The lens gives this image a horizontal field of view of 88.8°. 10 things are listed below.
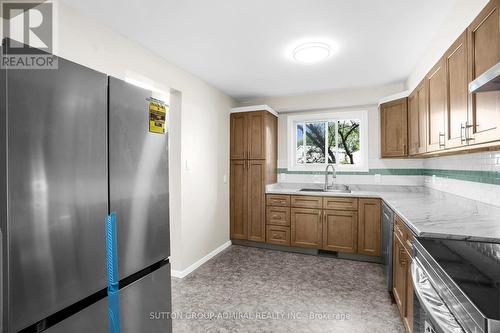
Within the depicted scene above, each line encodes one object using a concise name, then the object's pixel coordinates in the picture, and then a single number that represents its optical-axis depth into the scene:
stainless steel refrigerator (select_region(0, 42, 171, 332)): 0.82
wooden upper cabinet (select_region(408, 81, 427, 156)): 2.39
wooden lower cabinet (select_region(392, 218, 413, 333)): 1.73
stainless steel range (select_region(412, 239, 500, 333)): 0.71
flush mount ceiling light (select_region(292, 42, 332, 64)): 2.42
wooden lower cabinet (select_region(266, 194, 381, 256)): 3.39
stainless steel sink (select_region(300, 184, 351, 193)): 3.94
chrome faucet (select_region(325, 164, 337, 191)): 4.02
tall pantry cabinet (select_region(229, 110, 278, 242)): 3.95
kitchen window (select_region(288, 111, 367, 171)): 4.05
